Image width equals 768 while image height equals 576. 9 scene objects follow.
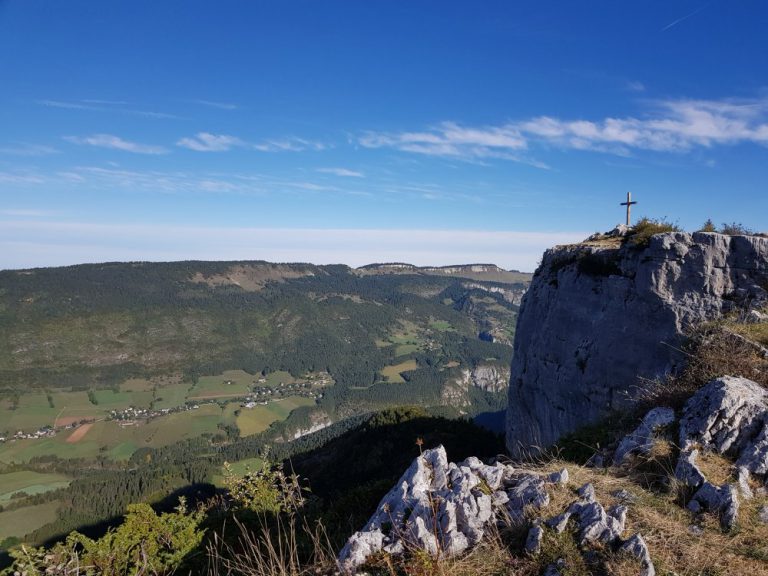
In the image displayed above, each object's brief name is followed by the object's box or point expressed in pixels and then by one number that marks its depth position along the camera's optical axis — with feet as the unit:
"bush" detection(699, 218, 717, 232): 56.44
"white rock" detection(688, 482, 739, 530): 20.32
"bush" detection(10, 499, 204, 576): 23.08
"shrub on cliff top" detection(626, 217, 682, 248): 59.98
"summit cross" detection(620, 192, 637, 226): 74.77
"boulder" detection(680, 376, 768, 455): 26.58
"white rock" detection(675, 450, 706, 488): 23.15
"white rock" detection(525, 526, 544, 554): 18.40
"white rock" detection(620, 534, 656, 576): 16.81
